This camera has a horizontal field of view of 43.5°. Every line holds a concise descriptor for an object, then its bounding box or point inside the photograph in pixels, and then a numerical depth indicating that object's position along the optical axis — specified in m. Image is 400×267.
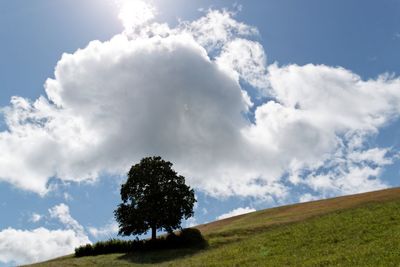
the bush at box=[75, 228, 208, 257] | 66.81
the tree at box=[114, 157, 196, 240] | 72.62
